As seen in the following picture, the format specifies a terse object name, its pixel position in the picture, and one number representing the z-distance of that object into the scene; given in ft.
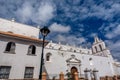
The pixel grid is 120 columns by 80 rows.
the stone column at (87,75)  43.17
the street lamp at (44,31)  20.28
